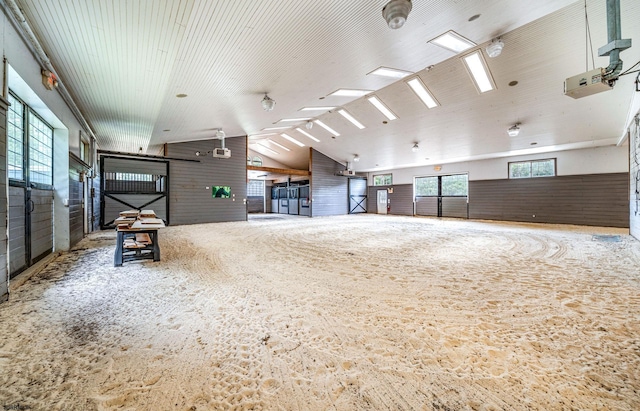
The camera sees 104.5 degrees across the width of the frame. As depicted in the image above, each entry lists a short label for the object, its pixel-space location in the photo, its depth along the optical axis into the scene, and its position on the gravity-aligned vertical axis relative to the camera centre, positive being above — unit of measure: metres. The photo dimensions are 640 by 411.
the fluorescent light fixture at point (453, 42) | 3.79 +2.61
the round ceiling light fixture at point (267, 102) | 5.48 +2.22
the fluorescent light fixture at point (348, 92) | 6.03 +2.80
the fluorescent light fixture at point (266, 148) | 15.15 +3.40
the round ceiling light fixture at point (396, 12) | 2.73 +2.15
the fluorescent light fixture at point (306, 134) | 11.95 +3.43
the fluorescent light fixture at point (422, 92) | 6.75 +3.25
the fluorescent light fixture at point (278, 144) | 14.26 +3.41
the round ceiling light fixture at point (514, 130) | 7.81 +2.36
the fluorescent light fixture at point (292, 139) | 13.14 +3.43
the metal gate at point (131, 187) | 8.55 +0.56
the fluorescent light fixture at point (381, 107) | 8.05 +3.28
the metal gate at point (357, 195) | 16.55 +0.53
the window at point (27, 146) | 3.22 +0.81
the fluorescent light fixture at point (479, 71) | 5.50 +3.19
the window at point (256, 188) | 18.78 +1.10
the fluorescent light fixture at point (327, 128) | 10.66 +3.38
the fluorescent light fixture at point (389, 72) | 4.88 +2.68
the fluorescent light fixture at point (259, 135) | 11.98 +3.32
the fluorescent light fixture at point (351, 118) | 9.38 +3.34
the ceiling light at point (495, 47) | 4.30 +2.76
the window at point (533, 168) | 10.02 +1.50
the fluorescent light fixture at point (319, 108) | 7.43 +2.94
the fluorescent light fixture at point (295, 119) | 8.74 +3.01
